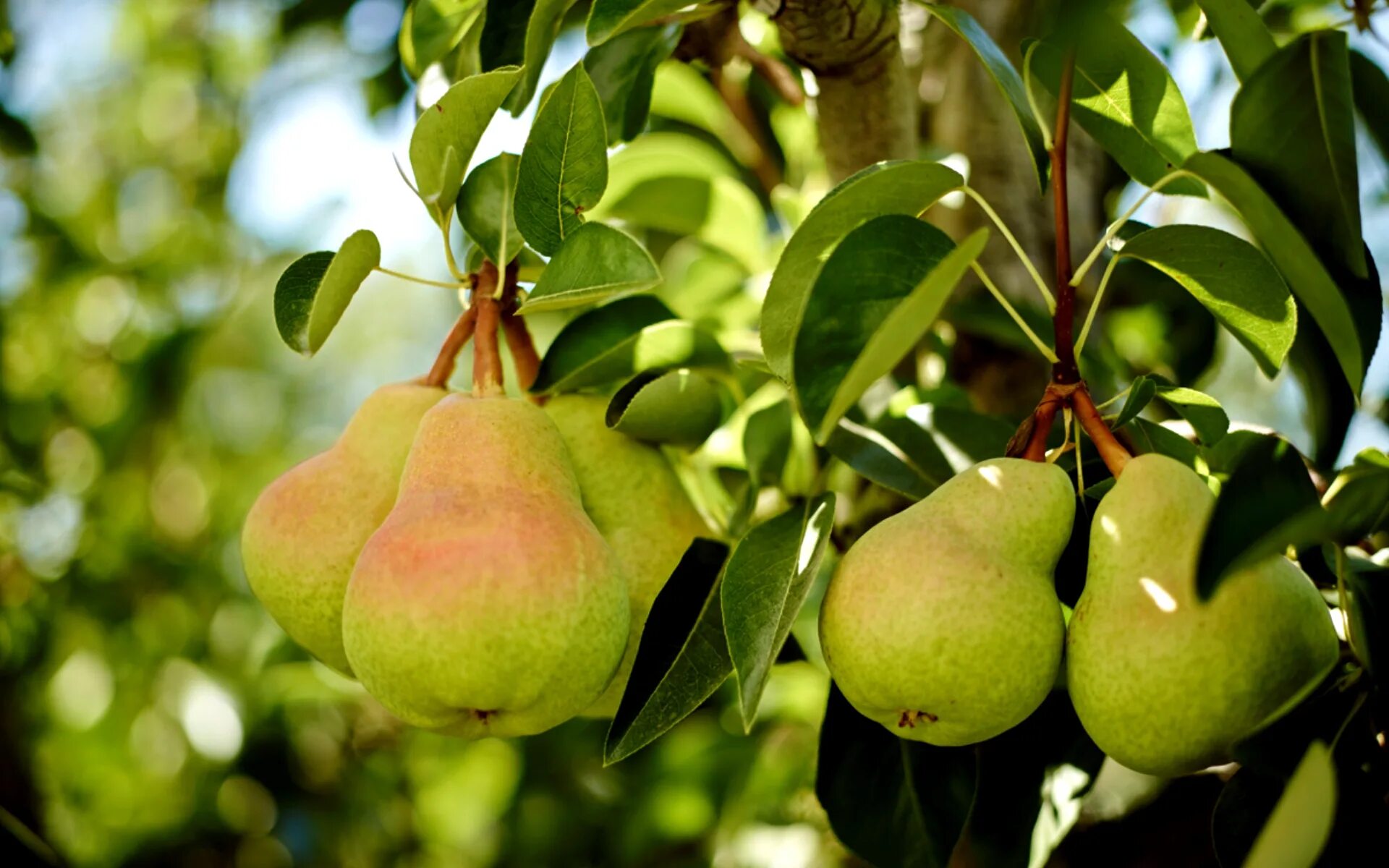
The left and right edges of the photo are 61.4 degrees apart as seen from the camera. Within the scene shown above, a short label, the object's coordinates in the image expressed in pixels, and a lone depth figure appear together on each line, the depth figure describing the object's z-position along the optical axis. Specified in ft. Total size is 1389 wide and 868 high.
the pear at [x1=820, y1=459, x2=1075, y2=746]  1.96
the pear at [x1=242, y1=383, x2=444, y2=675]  2.41
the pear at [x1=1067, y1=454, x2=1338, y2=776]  1.88
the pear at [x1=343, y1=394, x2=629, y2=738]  1.99
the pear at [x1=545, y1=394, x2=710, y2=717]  2.55
